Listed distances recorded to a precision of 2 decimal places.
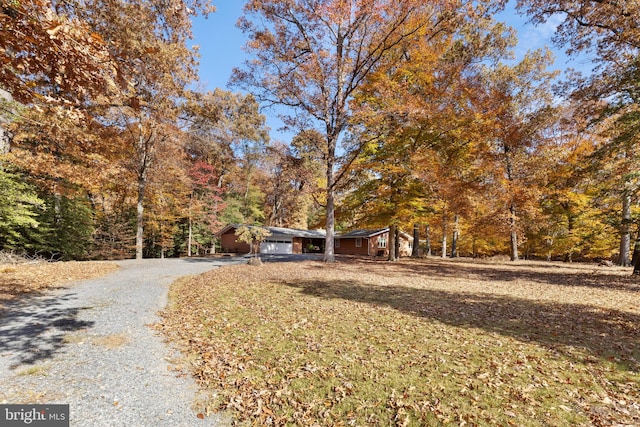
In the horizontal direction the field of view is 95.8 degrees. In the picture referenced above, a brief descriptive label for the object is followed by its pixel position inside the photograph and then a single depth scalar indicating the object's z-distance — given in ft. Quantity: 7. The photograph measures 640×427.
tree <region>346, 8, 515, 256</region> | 54.95
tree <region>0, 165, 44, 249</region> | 39.24
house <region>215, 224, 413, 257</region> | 110.22
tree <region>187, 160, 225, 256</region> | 95.20
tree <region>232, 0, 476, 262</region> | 50.60
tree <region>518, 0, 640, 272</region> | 31.63
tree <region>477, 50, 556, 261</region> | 63.87
